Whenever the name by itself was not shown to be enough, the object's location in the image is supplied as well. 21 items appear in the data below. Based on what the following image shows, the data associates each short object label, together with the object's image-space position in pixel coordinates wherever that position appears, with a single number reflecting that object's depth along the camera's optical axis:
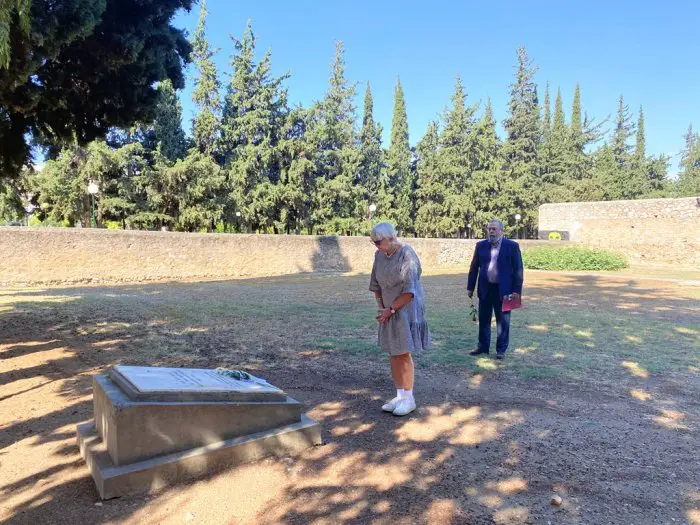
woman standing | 3.78
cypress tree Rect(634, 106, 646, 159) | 59.50
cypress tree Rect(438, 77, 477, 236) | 39.72
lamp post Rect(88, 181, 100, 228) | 17.57
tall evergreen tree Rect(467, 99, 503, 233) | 40.22
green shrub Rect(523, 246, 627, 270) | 25.36
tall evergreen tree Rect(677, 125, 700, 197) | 49.39
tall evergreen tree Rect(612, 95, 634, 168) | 55.78
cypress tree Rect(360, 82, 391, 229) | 37.62
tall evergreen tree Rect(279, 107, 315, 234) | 32.22
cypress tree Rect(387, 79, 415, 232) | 38.91
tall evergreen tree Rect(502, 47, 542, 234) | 42.16
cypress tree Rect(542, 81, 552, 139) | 57.03
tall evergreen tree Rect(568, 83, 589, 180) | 49.31
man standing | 5.63
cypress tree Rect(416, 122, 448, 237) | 39.94
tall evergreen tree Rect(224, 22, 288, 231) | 30.67
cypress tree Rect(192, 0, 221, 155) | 31.16
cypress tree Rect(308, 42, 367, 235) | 33.97
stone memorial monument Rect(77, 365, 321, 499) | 2.74
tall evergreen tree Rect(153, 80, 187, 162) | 28.81
